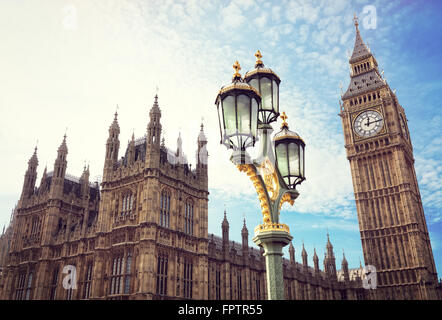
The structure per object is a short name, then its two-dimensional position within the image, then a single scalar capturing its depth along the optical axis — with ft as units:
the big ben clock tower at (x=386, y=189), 196.24
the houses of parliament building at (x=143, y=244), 107.65
